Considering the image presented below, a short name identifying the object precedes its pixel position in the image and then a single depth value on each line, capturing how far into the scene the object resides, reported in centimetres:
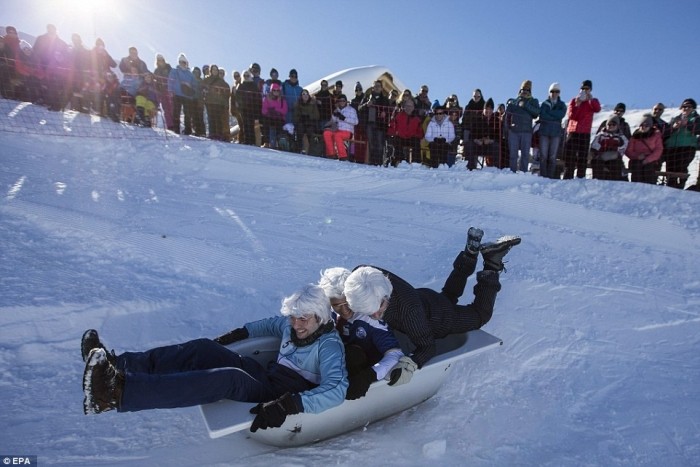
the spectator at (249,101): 927
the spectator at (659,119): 705
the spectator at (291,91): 922
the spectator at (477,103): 834
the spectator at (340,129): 882
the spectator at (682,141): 682
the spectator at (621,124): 723
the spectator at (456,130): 840
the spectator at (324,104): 932
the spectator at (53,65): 973
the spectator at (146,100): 970
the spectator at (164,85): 969
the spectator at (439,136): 827
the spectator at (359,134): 909
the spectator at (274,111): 900
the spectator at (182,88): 932
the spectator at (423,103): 855
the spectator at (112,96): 1017
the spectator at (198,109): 947
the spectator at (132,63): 998
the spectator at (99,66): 999
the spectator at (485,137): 812
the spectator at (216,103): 946
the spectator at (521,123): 731
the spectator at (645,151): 693
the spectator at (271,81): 922
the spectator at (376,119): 881
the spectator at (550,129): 720
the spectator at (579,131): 716
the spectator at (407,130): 840
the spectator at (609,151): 712
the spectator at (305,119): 909
